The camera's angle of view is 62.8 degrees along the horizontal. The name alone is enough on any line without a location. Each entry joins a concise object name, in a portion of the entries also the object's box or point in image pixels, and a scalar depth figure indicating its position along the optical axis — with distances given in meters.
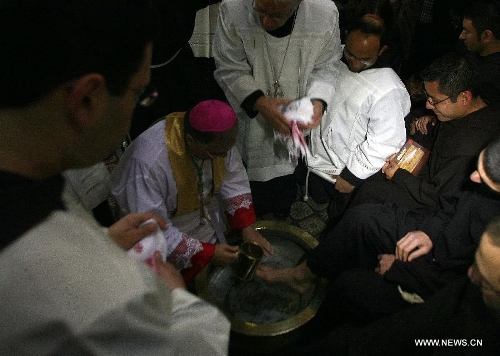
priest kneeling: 2.44
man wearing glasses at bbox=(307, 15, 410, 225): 3.32
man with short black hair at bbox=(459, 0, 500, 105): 3.79
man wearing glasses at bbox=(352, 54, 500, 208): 3.18
